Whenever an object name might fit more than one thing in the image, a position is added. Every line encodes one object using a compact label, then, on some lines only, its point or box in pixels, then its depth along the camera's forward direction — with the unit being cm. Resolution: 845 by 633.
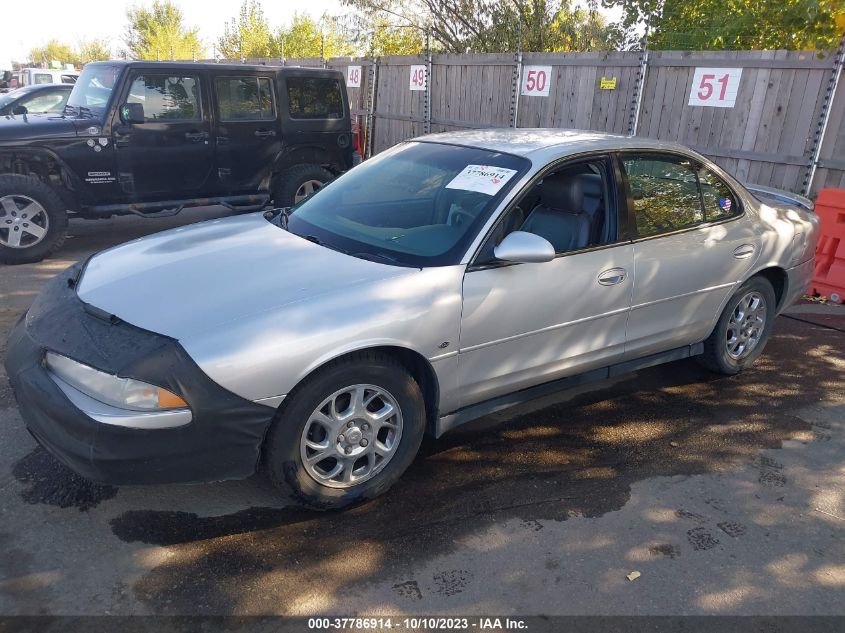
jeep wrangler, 728
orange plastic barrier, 665
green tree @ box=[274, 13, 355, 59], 2588
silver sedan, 279
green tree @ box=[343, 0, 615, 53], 1409
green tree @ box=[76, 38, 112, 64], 5678
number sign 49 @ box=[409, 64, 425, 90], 1284
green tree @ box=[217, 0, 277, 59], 3020
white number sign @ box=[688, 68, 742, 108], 838
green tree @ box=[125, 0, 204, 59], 3438
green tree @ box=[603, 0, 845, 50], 799
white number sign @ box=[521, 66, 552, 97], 1062
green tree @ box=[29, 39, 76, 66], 7119
